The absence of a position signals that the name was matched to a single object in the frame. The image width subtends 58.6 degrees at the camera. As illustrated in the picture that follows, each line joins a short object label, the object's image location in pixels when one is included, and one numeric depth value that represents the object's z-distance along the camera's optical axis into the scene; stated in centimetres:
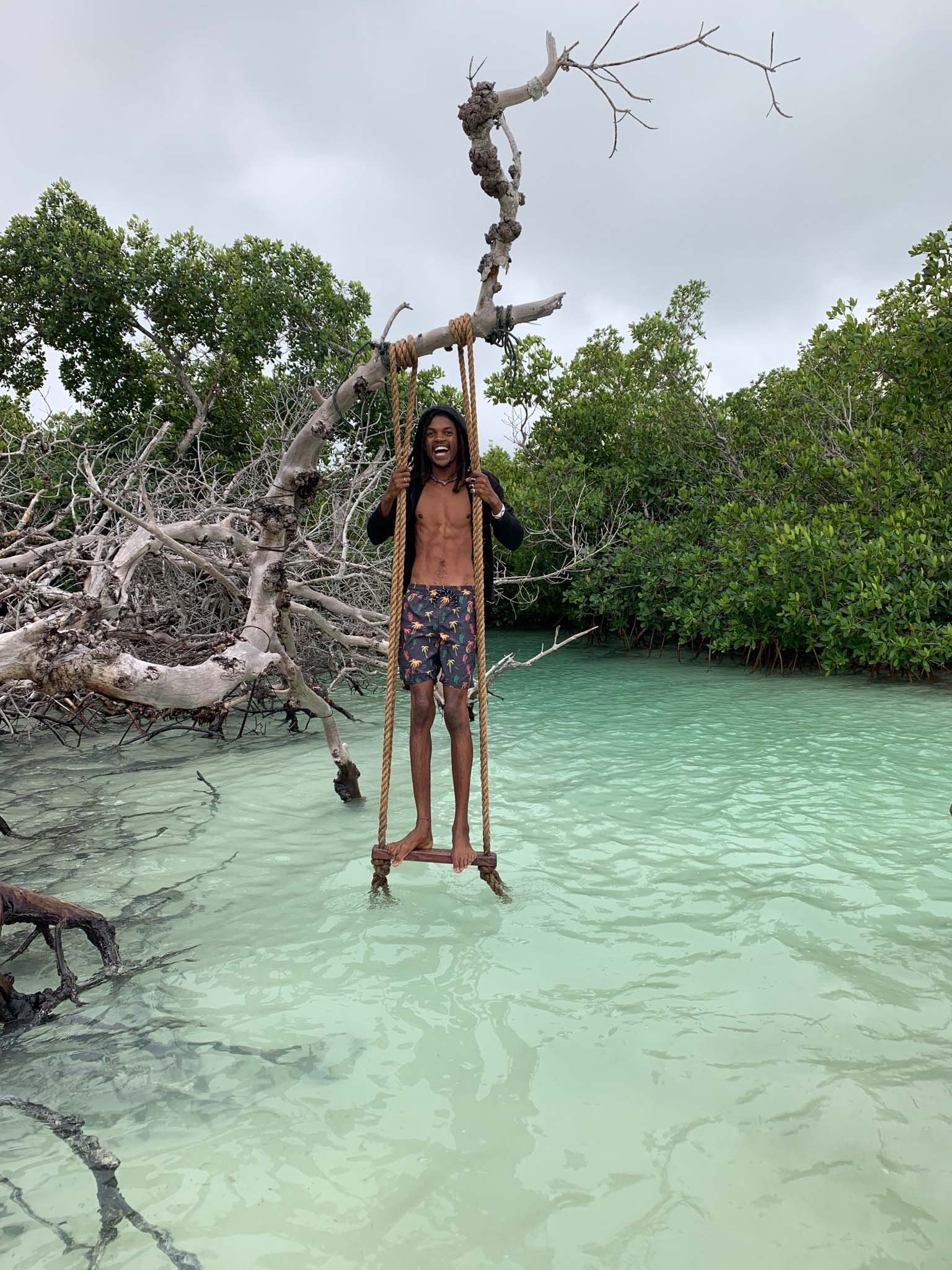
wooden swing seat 373
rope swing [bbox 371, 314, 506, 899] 362
